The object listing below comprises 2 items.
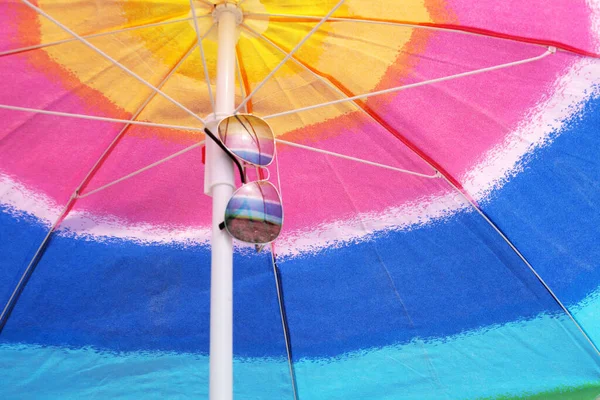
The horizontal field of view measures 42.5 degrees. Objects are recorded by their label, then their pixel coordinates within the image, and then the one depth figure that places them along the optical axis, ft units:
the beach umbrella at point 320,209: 6.61
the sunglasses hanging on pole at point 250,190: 5.30
